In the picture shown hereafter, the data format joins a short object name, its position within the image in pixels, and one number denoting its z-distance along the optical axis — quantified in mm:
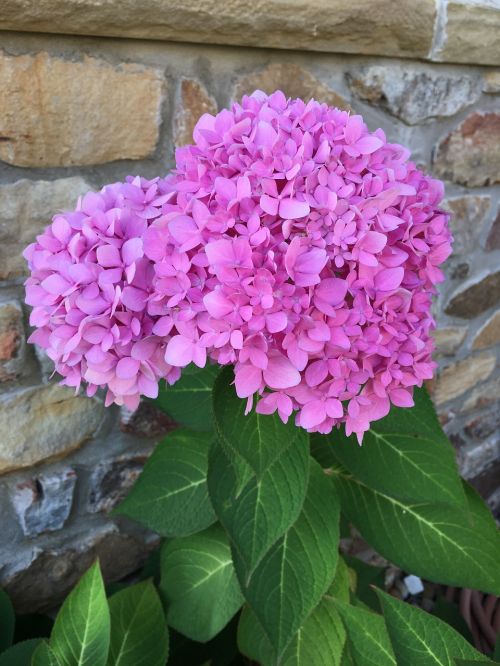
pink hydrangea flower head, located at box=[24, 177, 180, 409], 603
